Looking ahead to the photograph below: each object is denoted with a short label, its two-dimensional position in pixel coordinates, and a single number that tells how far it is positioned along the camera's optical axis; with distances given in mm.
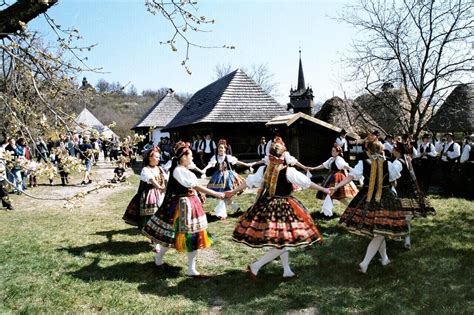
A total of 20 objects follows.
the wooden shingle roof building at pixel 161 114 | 38094
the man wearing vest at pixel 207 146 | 18312
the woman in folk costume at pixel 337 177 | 8516
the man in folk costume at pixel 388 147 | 8583
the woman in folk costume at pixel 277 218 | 4992
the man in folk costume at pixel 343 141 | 15359
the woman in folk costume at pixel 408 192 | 6945
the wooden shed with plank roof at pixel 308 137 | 18406
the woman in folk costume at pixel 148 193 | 6695
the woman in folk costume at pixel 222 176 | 9008
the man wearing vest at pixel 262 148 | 18228
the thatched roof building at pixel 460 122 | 25961
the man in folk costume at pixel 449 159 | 12016
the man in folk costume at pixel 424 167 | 12695
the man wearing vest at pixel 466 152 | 12539
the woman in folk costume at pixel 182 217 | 5340
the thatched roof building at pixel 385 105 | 14445
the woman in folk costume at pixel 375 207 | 5351
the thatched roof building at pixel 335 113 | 33750
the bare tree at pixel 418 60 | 13086
